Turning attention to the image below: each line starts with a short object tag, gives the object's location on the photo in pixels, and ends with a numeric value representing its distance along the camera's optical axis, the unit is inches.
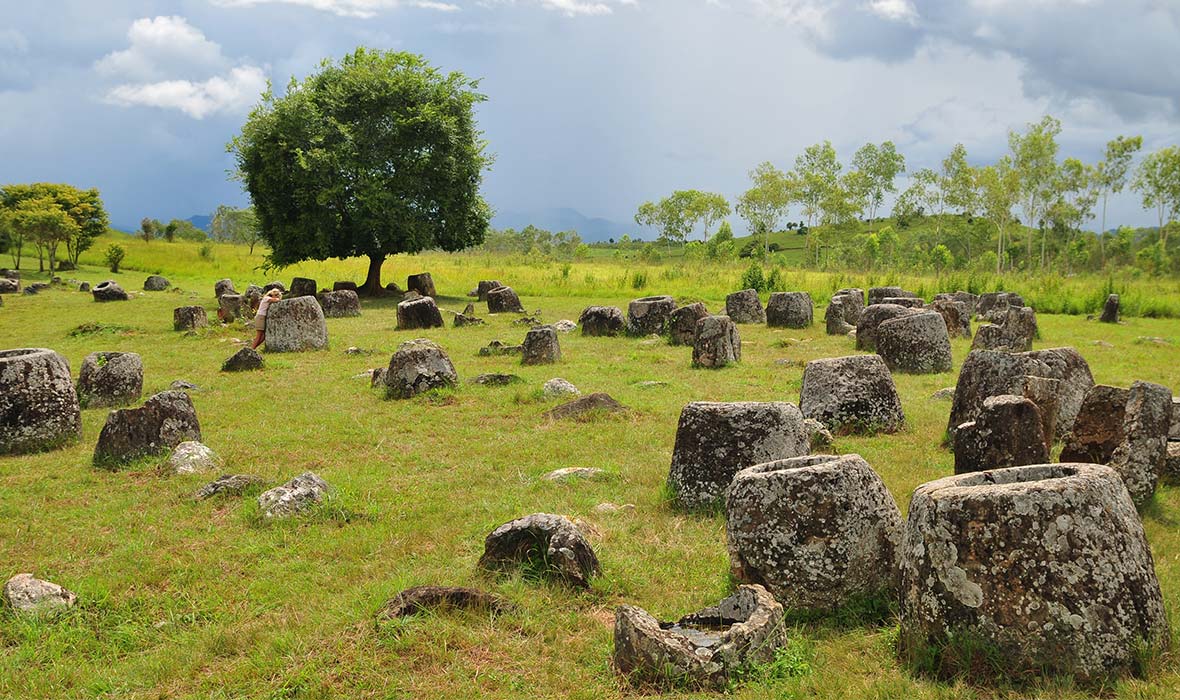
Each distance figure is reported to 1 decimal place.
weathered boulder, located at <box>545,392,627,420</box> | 476.6
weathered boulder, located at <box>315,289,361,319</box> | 1152.2
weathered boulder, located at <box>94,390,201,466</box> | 386.6
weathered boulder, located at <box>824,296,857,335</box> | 914.7
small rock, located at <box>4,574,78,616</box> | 230.7
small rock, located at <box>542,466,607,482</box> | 353.7
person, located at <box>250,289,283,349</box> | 789.9
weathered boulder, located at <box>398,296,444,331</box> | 983.6
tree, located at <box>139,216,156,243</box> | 3019.2
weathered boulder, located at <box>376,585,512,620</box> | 218.2
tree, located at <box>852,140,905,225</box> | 4256.9
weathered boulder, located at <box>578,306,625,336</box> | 913.5
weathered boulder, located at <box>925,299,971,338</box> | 890.7
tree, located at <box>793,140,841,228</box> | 3479.3
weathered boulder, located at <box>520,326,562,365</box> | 702.5
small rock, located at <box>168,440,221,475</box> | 372.8
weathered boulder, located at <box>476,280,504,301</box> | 1412.4
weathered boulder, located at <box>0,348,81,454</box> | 413.4
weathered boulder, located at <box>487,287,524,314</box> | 1180.5
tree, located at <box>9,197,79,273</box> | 1776.5
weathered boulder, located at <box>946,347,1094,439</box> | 388.5
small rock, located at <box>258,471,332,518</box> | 307.1
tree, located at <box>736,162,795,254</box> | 3494.1
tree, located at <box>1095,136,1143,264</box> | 2829.7
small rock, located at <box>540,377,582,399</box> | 535.4
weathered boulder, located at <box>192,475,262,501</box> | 335.6
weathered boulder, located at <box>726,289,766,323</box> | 1064.8
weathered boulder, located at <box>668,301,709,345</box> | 824.9
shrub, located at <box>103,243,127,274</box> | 2048.5
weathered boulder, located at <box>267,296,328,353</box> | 785.6
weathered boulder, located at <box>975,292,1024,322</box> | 1126.8
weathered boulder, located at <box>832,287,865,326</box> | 1043.9
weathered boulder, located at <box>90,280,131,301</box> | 1330.0
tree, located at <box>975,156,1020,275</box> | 2689.5
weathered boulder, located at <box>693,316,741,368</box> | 681.0
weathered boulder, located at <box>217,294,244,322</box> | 991.6
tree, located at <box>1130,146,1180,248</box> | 2935.5
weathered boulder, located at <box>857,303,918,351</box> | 769.6
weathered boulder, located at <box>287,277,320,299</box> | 1352.1
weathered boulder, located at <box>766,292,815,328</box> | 979.9
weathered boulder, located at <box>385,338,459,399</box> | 554.9
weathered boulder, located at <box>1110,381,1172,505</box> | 296.8
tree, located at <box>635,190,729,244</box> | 4527.6
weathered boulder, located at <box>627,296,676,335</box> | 900.6
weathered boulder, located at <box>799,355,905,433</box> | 427.5
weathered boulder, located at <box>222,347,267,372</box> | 670.5
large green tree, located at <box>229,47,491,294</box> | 1357.0
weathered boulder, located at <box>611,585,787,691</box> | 183.3
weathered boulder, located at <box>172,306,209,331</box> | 929.5
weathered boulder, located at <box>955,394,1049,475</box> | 289.0
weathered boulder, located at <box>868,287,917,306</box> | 1149.1
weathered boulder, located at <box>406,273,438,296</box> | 1408.7
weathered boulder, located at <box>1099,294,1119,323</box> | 1085.1
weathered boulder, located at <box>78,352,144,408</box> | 531.5
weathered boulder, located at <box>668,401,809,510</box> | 300.5
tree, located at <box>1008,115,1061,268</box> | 2659.9
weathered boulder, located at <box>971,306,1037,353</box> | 733.9
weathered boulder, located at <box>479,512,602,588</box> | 238.8
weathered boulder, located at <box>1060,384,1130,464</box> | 315.6
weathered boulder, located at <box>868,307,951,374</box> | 640.4
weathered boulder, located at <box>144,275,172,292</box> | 1569.9
